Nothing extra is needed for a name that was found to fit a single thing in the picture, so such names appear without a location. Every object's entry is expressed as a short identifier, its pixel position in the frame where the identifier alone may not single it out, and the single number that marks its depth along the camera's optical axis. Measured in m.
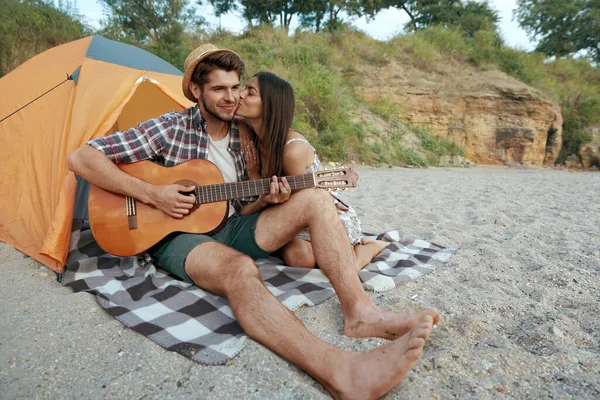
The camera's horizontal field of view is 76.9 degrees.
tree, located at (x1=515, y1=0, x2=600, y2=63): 17.59
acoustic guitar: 2.09
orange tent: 2.54
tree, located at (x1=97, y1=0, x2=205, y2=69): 11.14
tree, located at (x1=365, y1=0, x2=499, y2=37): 16.78
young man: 1.33
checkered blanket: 1.64
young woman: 2.13
